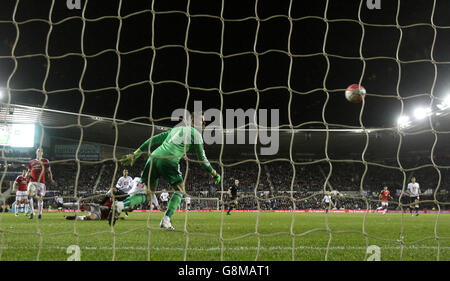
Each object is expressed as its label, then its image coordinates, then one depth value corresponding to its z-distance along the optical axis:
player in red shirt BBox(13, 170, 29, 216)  11.53
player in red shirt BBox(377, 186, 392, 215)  18.06
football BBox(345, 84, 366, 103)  7.58
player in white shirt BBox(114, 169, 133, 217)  11.01
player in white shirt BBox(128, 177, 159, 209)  11.23
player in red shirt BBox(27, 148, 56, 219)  9.62
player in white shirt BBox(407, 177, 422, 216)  15.13
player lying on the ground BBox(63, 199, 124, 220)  8.29
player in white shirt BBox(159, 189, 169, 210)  21.12
